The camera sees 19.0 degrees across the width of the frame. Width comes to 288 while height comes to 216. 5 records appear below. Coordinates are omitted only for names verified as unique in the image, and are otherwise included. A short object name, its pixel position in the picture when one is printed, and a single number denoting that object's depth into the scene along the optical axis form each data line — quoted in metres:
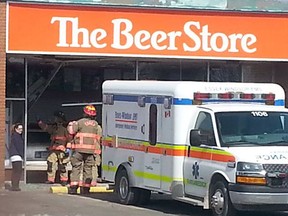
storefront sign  20.28
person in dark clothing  19.80
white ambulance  13.86
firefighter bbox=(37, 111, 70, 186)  21.09
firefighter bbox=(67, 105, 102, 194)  18.88
